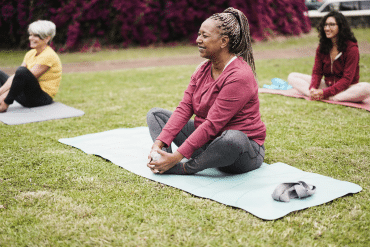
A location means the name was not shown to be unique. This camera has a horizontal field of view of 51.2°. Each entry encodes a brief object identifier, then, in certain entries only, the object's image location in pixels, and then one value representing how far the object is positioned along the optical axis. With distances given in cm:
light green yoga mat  245
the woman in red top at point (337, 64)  519
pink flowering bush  1353
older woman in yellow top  503
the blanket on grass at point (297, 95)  507
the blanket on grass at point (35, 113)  474
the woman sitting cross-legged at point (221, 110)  276
